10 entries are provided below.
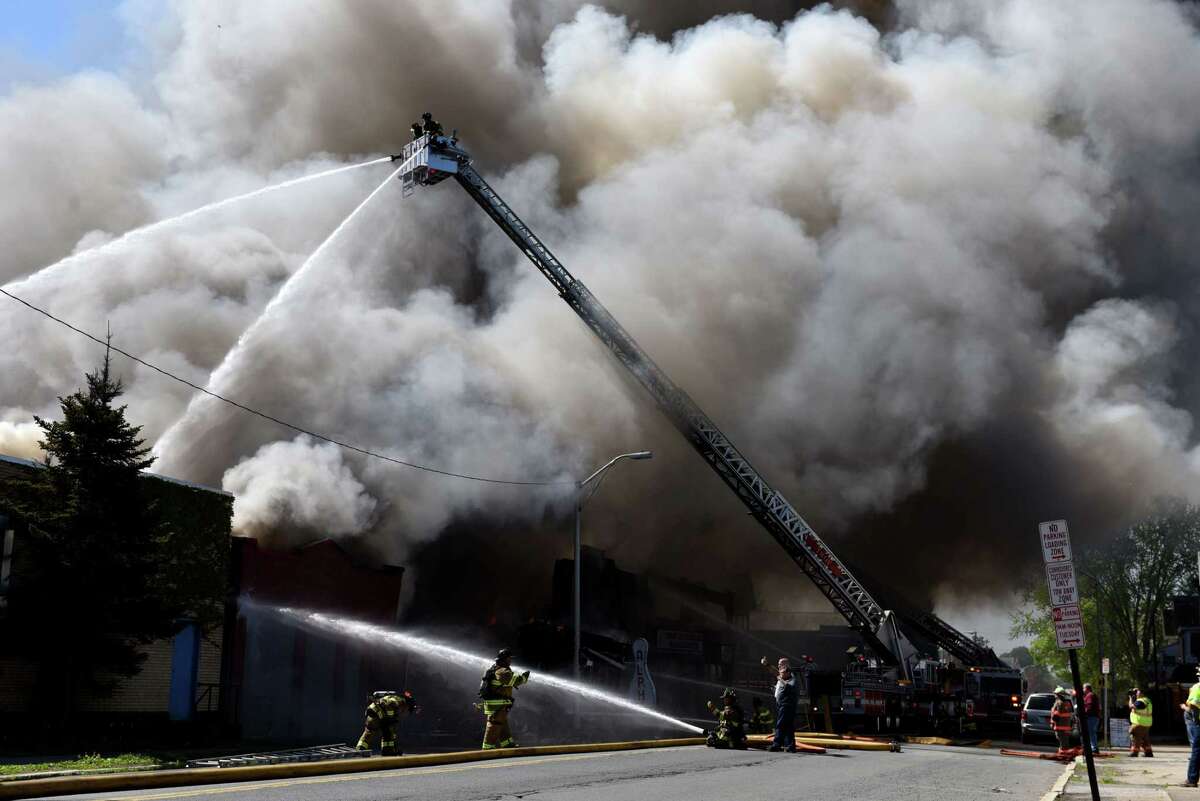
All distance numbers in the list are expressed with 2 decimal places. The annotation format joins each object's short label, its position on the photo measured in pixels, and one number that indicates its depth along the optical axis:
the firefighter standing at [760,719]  22.39
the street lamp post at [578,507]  29.74
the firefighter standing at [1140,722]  22.56
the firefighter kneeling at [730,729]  18.92
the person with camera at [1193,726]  15.14
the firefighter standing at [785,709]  17.78
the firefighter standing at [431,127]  33.59
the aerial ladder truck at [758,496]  33.84
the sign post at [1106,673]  33.44
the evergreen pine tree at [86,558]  22.84
